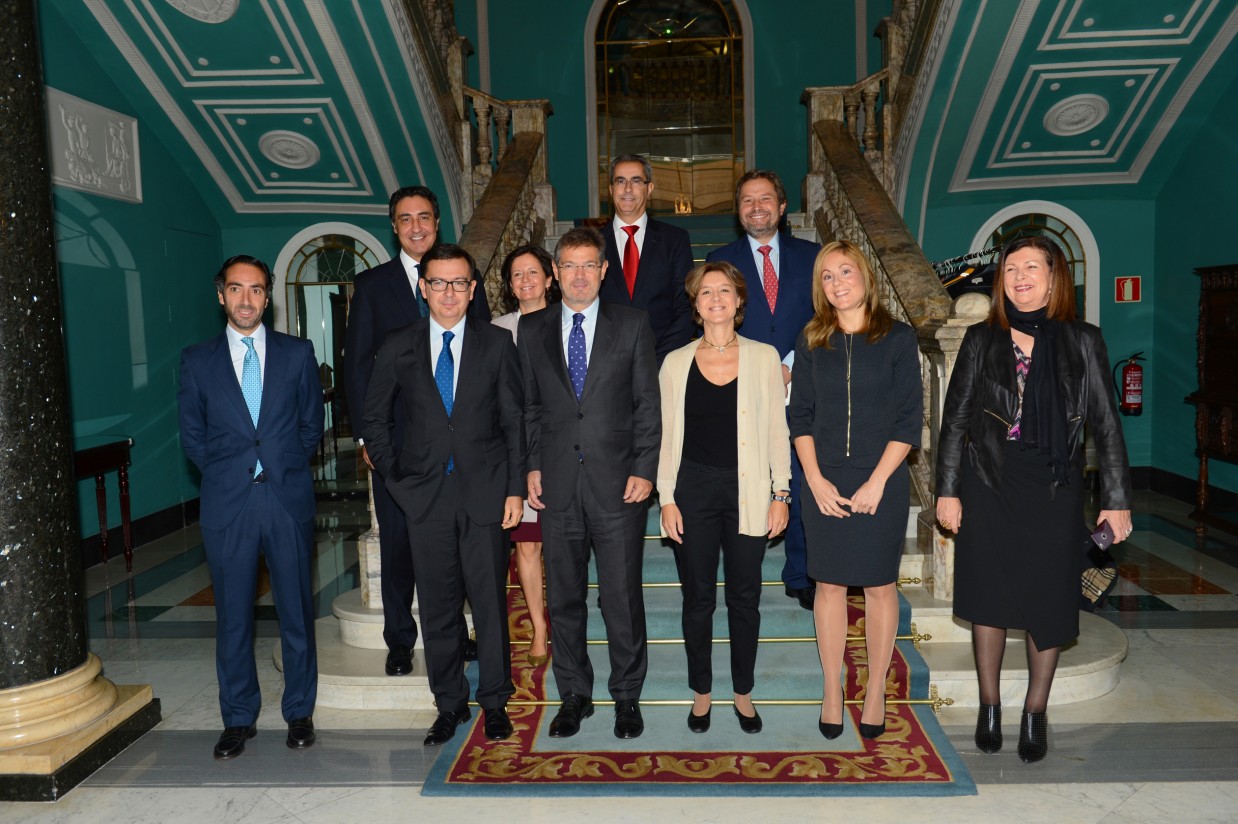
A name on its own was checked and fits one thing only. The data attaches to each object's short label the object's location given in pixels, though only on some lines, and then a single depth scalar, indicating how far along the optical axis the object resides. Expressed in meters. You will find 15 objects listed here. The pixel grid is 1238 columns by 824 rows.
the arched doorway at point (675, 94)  9.77
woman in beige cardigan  3.17
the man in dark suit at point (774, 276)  3.82
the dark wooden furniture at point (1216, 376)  6.55
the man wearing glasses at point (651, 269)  3.86
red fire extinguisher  8.10
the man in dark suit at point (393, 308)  3.66
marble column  3.23
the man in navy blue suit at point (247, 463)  3.32
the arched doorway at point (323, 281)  8.63
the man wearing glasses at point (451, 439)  3.27
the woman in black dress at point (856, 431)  3.15
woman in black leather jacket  3.09
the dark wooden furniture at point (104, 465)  6.00
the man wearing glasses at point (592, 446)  3.22
